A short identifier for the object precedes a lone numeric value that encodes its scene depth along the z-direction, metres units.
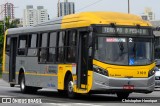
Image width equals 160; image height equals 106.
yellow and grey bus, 19.11
